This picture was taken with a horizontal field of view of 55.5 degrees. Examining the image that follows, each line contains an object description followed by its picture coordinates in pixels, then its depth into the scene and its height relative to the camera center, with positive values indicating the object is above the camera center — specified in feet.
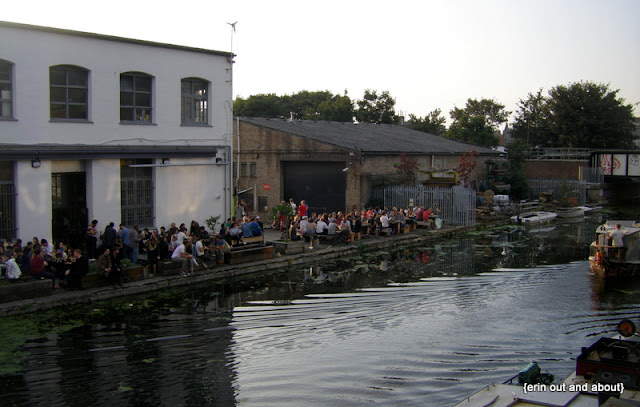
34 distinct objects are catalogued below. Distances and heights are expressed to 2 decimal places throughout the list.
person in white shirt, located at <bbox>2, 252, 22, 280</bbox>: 48.60 -5.82
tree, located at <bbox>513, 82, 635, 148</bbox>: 199.31 +25.56
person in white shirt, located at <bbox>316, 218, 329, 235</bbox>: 79.77 -4.39
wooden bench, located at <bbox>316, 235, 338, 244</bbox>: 79.71 -5.92
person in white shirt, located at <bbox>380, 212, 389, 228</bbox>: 88.89 -3.89
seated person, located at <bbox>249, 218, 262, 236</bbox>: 71.61 -3.93
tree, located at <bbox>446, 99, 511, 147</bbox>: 193.77 +20.24
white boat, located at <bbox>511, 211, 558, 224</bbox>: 117.29 -4.53
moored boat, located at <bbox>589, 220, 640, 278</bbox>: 63.93 -6.74
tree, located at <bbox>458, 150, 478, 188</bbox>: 119.55 +5.36
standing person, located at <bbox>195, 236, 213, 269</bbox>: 61.72 -5.98
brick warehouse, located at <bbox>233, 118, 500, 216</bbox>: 102.83 +5.73
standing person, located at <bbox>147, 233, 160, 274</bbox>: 58.44 -5.56
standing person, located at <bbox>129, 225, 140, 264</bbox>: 59.67 -4.63
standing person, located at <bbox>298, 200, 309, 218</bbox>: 87.86 -2.23
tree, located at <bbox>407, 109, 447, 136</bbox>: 220.02 +26.39
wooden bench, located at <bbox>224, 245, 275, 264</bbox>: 65.21 -6.51
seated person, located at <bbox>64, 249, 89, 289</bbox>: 51.62 -6.44
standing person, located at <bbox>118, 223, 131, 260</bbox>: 60.34 -4.16
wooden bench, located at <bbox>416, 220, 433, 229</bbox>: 96.73 -4.59
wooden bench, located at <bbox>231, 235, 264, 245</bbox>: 68.64 -5.19
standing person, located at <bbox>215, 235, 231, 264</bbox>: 64.08 -5.70
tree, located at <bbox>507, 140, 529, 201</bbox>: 139.74 +5.37
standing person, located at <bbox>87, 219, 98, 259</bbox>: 60.34 -4.42
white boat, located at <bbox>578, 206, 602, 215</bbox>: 135.58 -3.56
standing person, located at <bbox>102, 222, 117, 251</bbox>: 60.80 -3.99
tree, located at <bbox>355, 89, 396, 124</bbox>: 212.43 +30.27
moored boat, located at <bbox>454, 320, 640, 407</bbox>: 27.58 -9.07
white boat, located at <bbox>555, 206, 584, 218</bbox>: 127.44 -3.83
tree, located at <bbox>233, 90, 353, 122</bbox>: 213.05 +33.23
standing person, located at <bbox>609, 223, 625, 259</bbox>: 63.82 -4.95
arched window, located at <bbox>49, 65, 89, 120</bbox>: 61.26 +10.59
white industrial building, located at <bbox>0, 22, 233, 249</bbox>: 57.88 +6.82
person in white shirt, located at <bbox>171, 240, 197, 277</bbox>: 59.56 -6.08
